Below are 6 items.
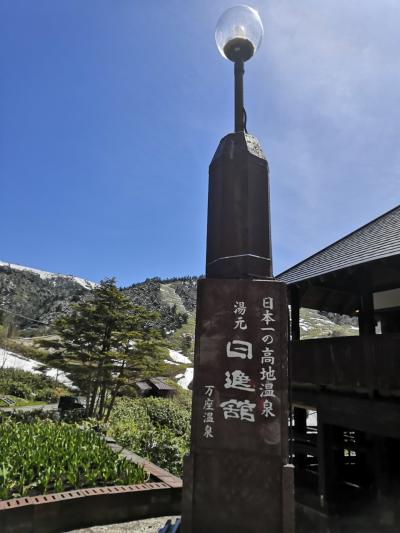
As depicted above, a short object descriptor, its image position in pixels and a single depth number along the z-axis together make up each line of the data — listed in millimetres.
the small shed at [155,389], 30353
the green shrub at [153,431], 10516
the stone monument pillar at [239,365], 3852
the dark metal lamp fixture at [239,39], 4898
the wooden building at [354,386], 8273
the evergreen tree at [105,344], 20922
